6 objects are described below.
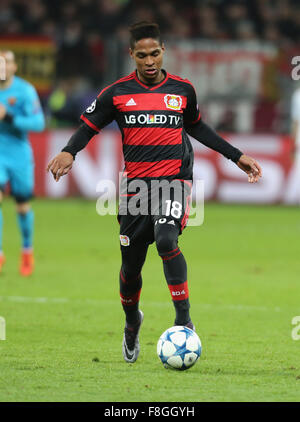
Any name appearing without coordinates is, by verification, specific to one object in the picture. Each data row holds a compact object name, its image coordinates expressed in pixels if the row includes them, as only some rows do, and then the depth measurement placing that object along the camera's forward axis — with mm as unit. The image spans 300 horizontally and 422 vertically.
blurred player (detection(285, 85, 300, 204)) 28719
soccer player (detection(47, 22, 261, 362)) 11281
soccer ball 10570
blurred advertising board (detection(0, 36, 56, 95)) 42219
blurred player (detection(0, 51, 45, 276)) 19891
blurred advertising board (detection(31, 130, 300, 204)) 33875
